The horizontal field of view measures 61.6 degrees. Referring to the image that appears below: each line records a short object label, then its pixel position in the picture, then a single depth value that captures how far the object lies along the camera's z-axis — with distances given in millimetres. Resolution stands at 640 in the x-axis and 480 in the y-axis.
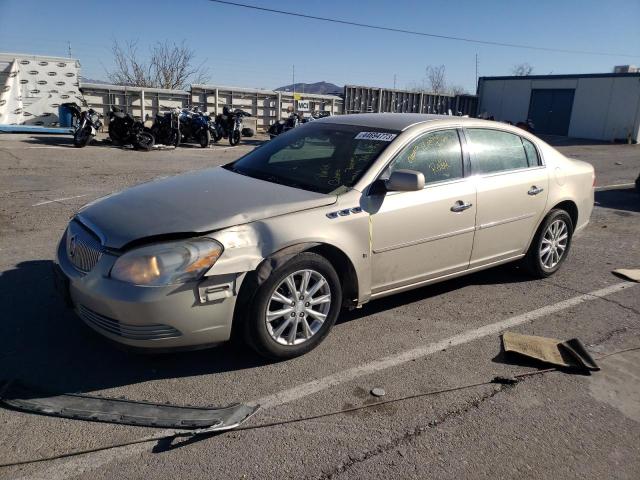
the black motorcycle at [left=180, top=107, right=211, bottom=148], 16547
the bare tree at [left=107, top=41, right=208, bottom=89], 37969
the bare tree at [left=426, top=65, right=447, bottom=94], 63094
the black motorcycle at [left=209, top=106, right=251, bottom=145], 17953
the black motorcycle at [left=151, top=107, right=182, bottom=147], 15984
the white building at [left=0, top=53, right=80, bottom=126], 18453
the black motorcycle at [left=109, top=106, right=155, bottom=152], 14781
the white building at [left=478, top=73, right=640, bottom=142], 26844
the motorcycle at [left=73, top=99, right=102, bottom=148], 14328
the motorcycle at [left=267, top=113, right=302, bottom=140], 19359
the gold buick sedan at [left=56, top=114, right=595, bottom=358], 3090
